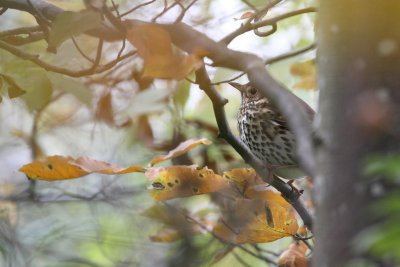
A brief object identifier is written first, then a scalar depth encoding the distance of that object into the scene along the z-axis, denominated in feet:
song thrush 19.58
